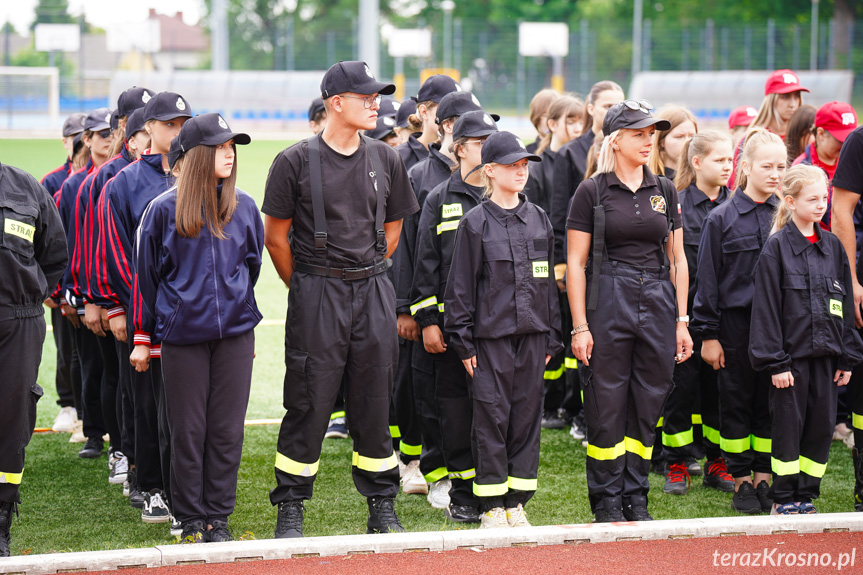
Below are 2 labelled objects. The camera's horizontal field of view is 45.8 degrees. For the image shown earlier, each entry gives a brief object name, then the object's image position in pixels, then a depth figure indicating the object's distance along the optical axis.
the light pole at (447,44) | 46.88
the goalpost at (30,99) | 39.38
